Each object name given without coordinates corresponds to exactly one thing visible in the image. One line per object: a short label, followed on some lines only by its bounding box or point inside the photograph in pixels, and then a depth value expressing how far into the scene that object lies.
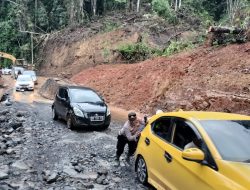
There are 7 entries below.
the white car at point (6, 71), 64.69
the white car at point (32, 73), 42.54
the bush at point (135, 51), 35.78
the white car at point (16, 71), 50.58
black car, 16.34
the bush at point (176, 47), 31.45
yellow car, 6.09
